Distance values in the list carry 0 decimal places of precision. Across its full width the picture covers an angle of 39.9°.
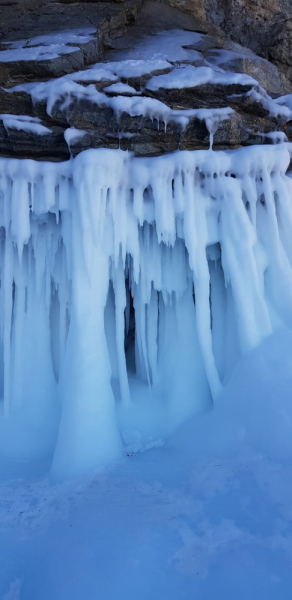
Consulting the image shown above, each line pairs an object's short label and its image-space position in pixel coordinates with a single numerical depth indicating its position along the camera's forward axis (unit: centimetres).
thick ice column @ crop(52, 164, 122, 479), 450
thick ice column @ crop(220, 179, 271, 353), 522
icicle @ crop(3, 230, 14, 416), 554
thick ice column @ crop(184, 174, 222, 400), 544
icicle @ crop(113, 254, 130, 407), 576
